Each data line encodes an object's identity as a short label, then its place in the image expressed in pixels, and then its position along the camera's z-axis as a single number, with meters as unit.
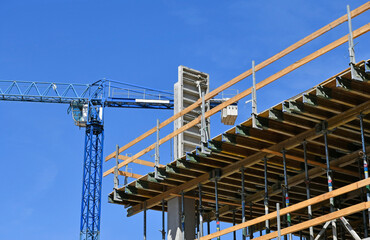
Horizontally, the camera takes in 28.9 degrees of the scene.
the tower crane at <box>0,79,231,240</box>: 81.38
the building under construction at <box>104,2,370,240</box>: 19.86
